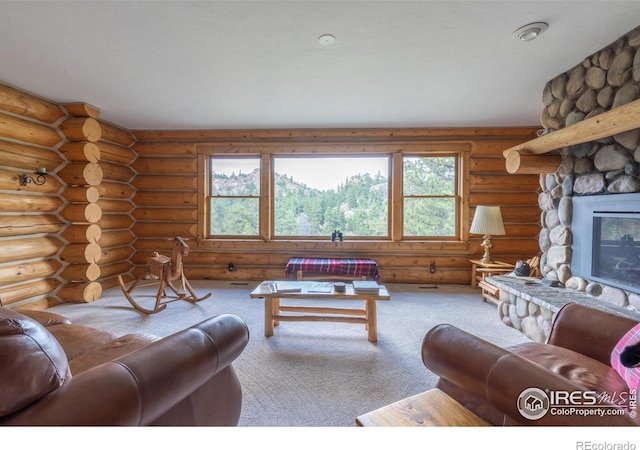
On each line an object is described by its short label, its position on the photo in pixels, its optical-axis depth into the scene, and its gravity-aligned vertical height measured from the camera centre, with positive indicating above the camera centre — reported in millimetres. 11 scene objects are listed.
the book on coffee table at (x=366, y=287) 2604 -602
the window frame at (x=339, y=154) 4551 +743
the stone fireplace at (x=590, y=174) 2191 +443
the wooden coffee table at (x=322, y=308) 2564 -826
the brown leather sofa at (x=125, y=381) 780 -513
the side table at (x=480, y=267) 3869 -622
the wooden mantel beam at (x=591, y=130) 1896 +729
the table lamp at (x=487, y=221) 3738 +23
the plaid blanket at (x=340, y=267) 4156 -664
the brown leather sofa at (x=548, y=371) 801 -554
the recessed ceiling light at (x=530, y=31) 2071 +1432
